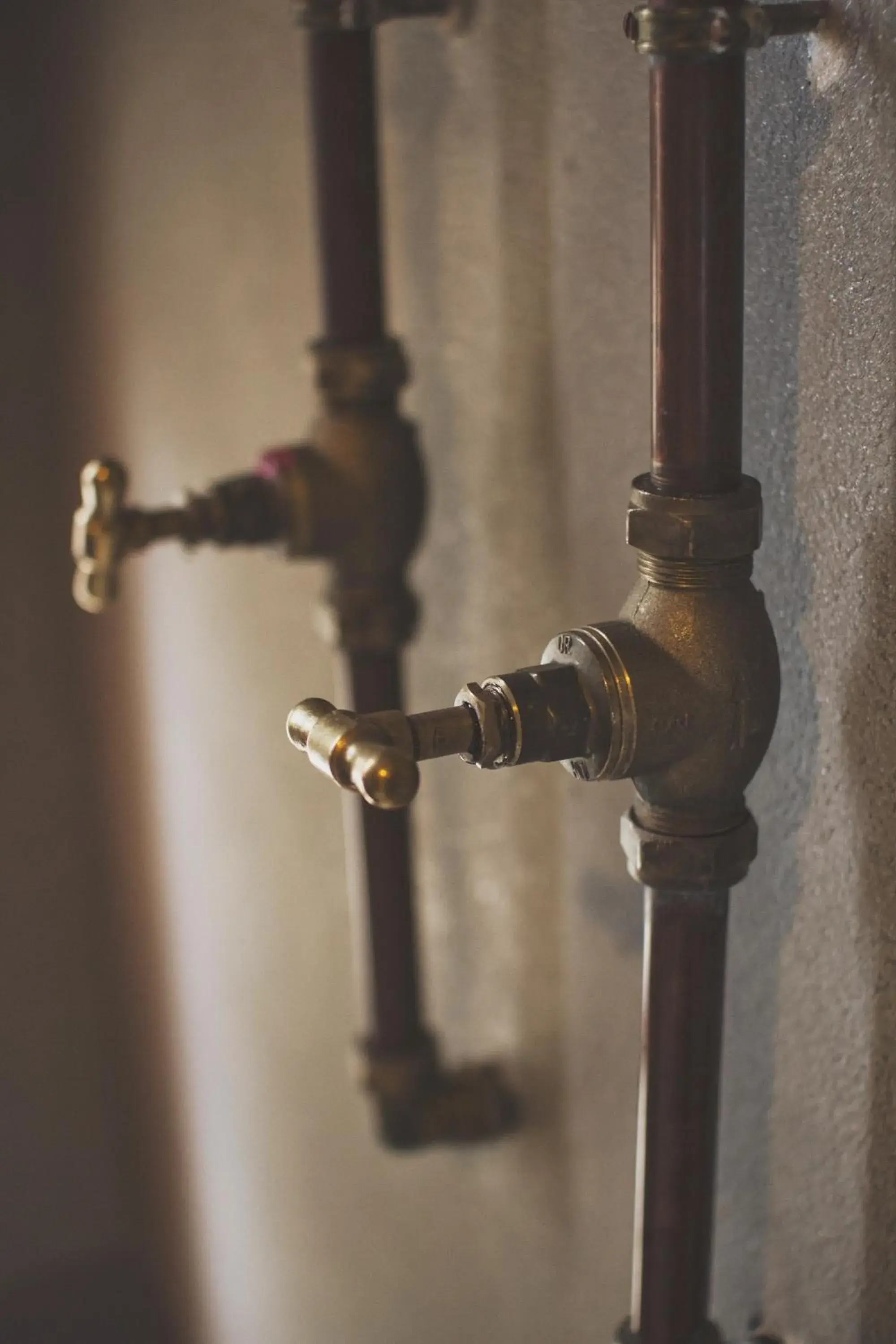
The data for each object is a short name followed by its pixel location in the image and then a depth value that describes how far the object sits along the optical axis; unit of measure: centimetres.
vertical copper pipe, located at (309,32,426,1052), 73
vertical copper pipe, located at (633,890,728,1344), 56
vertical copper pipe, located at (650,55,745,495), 48
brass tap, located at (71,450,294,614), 71
